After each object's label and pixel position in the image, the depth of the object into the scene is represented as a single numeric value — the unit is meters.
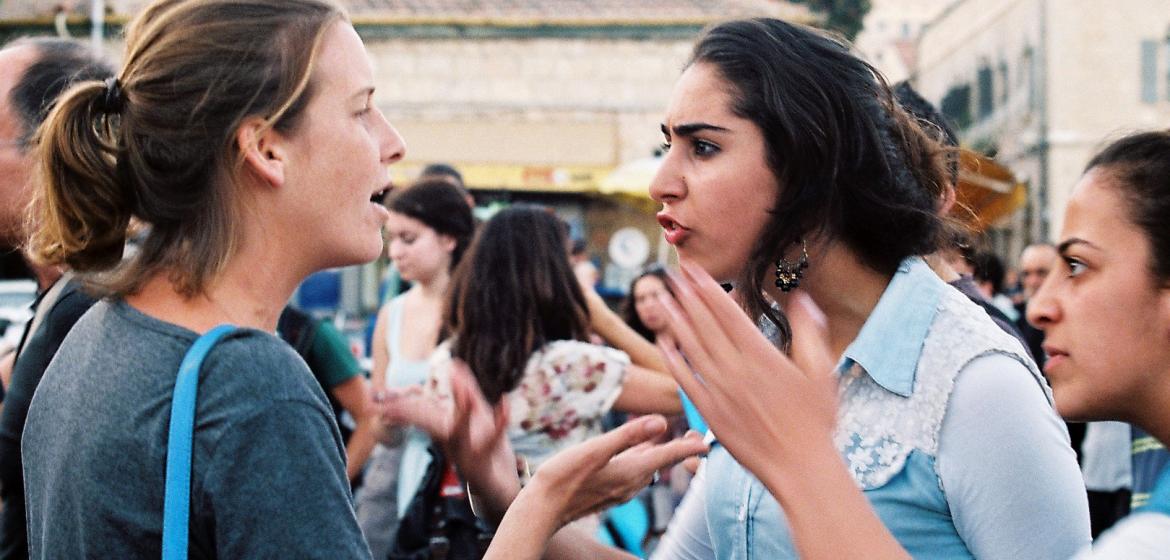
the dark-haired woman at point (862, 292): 1.78
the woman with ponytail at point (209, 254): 1.51
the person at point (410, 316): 4.73
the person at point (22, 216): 2.42
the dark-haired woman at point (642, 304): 6.25
